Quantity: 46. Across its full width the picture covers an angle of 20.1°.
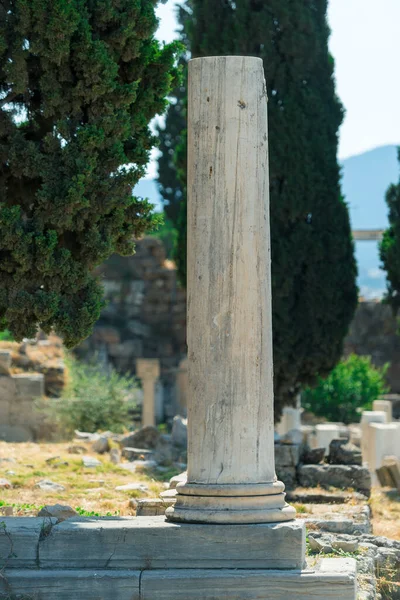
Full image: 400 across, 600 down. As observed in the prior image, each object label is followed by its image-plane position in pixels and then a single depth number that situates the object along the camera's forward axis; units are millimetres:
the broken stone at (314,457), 14703
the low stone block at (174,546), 7172
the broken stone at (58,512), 8516
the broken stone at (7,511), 9289
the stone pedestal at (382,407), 21641
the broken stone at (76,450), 16094
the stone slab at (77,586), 7105
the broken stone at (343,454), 14594
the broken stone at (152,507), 9305
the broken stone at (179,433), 17219
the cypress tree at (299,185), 17484
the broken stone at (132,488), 12523
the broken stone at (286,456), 14234
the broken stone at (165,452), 15781
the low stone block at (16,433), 18484
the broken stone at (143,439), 17078
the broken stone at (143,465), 14875
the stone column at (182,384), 26125
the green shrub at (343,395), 24625
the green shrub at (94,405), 18625
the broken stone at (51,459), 14570
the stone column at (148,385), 22594
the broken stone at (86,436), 17553
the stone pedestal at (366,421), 18078
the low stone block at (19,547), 7352
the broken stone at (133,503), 10724
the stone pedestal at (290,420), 19516
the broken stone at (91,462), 14500
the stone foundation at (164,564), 7023
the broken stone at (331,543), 8758
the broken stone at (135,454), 15946
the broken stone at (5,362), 18750
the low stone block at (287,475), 14129
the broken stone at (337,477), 14031
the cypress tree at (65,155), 10430
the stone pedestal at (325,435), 17859
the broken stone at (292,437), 14664
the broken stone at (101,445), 16266
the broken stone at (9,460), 14686
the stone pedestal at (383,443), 17078
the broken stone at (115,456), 15313
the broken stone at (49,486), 12516
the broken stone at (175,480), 10188
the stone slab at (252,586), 7008
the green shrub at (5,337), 23016
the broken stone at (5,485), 12498
